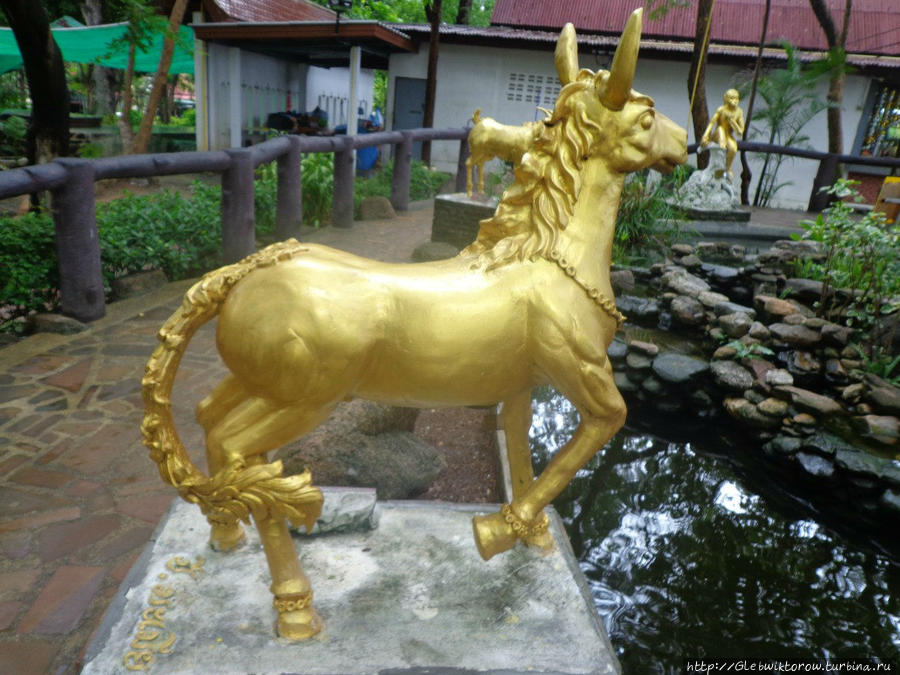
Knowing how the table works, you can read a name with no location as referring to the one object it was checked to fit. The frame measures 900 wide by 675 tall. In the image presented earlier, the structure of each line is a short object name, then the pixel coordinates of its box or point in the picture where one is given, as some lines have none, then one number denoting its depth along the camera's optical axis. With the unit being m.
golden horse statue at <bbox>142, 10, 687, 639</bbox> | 1.64
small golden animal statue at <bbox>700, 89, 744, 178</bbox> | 9.88
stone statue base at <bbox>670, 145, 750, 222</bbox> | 9.92
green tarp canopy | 11.17
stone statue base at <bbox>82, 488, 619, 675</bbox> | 1.75
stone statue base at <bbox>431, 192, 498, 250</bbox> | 6.91
